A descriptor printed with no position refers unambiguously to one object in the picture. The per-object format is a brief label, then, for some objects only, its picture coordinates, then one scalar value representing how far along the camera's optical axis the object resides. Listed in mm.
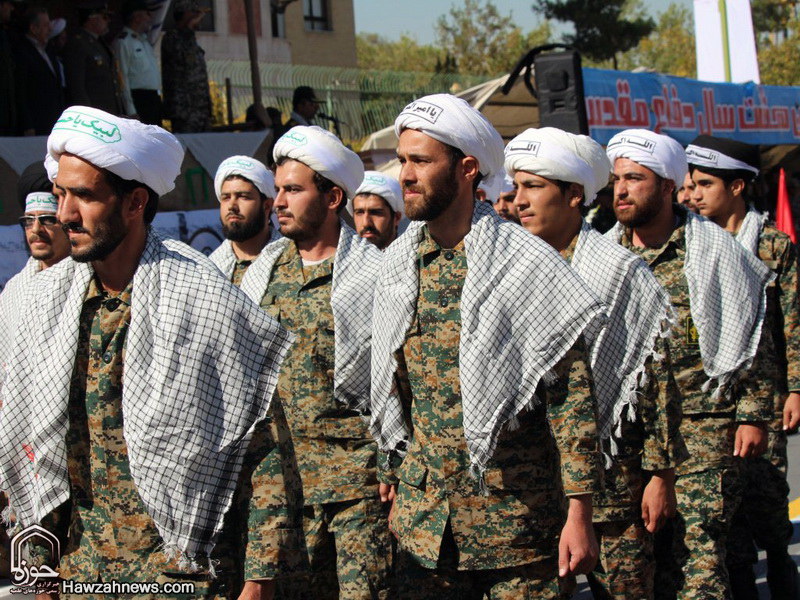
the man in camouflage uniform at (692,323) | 5961
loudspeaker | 12555
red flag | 17125
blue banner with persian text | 14609
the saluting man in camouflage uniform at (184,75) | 13664
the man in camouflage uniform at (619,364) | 5062
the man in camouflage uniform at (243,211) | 6867
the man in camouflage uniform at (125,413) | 3439
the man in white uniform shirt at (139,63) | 13031
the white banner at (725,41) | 22616
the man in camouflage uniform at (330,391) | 5418
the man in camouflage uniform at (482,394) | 4043
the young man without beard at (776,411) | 6449
